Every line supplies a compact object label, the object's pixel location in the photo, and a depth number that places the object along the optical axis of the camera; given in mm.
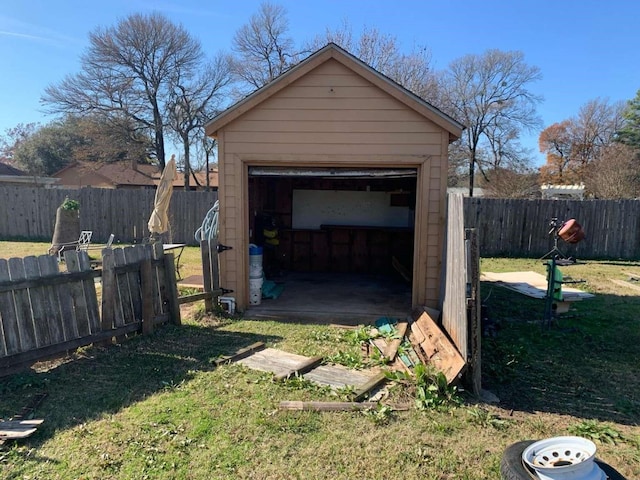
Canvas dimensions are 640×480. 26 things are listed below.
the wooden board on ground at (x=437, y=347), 3610
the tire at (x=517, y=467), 2305
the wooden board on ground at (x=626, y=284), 8144
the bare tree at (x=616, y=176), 17016
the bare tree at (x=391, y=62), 20328
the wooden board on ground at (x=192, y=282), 7185
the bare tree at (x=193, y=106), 24703
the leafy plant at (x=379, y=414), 3145
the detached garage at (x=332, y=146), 5602
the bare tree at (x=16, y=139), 36088
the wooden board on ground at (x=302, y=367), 3854
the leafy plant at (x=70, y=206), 10719
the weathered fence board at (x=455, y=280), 3848
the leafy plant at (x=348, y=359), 4270
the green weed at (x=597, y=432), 2967
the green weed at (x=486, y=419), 3111
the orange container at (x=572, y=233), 5234
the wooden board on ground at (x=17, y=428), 2771
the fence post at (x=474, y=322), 3588
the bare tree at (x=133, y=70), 22516
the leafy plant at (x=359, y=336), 4949
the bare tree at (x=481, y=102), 28453
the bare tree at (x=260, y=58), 24016
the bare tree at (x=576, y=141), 32531
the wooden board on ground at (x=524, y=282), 7426
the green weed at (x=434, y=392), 3377
